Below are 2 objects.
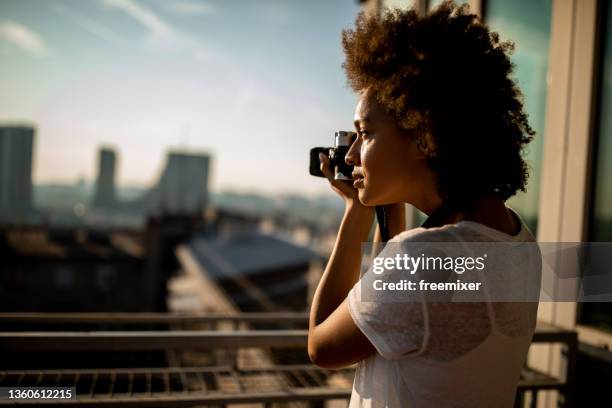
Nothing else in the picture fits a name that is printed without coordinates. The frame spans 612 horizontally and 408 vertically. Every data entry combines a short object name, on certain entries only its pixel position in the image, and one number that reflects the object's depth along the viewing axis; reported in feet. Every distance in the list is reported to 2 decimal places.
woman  2.80
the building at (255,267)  66.54
